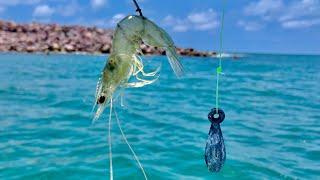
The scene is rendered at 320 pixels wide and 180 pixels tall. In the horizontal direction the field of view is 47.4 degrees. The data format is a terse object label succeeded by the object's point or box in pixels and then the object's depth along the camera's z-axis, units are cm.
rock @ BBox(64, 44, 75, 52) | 4746
